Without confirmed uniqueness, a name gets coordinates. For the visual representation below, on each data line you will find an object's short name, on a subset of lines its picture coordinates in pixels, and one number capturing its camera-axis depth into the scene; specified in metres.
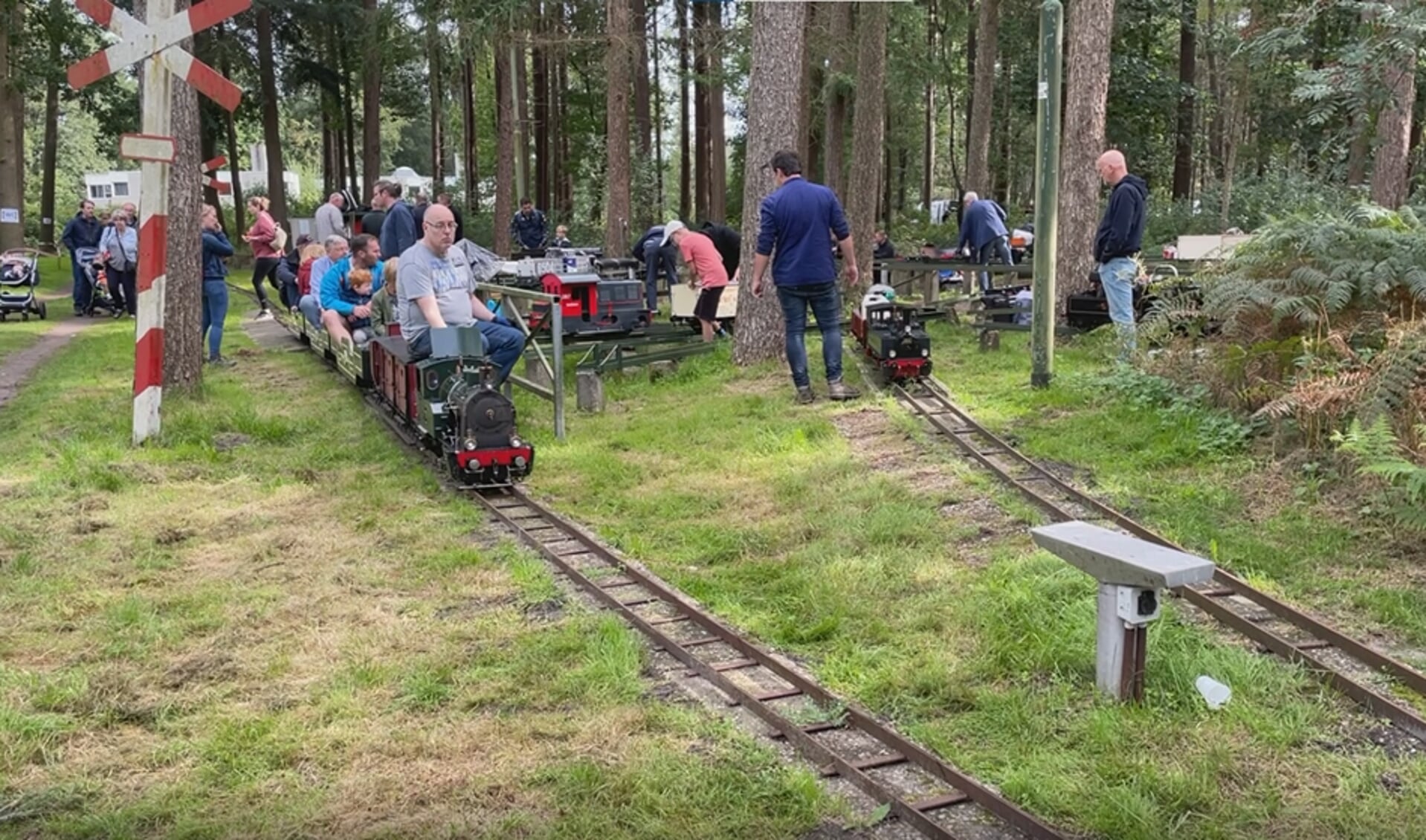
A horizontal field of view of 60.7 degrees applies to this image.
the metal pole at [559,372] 9.30
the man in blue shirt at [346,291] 12.17
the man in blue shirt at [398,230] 12.40
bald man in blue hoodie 10.59
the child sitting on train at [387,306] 10.64
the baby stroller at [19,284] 19.28
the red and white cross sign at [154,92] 8.68
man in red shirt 14.13
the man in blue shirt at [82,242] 20.11
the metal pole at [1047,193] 10.08
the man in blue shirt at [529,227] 24.41
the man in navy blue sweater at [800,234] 9.91
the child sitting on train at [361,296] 11.93
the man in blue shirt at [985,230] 16.75
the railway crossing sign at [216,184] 25.67
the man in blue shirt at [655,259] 16.80
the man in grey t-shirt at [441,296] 8.51
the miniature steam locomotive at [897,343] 10.79
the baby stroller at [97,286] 19.86
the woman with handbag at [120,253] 18.33
